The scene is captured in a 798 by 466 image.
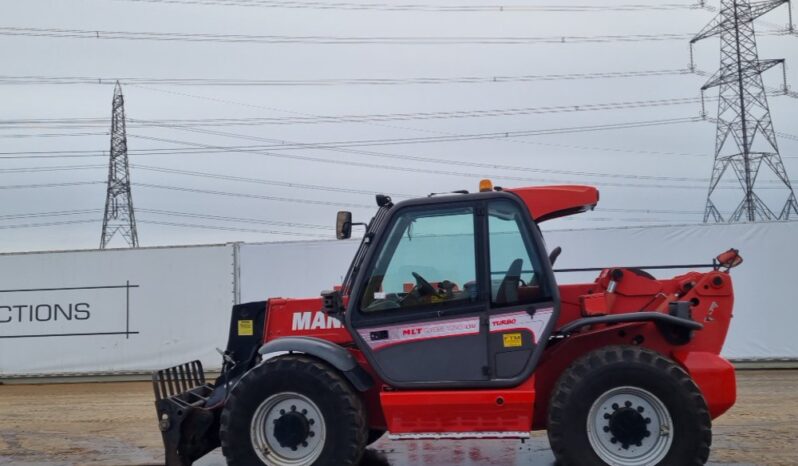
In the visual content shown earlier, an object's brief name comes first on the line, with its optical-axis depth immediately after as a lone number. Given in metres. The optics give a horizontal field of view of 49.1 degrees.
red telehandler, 6.29
